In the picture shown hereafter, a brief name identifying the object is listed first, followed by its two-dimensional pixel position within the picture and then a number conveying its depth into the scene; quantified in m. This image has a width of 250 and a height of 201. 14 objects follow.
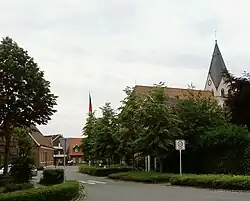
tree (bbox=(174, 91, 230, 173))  38.28
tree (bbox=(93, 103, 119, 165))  51.16
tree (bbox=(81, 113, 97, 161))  60.94
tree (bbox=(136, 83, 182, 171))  37.16
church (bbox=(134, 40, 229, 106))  83.61
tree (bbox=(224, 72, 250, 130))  38.72
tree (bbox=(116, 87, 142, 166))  41.50
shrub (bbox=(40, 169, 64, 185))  32.25
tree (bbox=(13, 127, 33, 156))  55.53
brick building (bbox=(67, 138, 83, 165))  131.16
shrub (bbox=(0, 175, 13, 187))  28.01
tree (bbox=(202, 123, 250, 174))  33.00
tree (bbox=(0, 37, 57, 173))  31.58
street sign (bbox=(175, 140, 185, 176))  32.25
